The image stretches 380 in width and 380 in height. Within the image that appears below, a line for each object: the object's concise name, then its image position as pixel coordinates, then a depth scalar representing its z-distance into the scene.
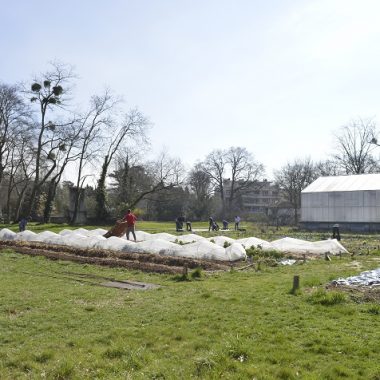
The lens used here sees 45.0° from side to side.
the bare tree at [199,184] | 75.26
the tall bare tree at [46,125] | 44.06
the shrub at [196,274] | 13.73
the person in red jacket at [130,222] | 23.97
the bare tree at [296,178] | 75.09
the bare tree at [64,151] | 47.47
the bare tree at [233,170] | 79.69
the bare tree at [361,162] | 63.41
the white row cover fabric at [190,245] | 17.67
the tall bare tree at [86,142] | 48.31
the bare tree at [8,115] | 44.06
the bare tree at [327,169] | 69.29
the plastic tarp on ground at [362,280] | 10.54
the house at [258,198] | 85.19
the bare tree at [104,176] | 48.56
